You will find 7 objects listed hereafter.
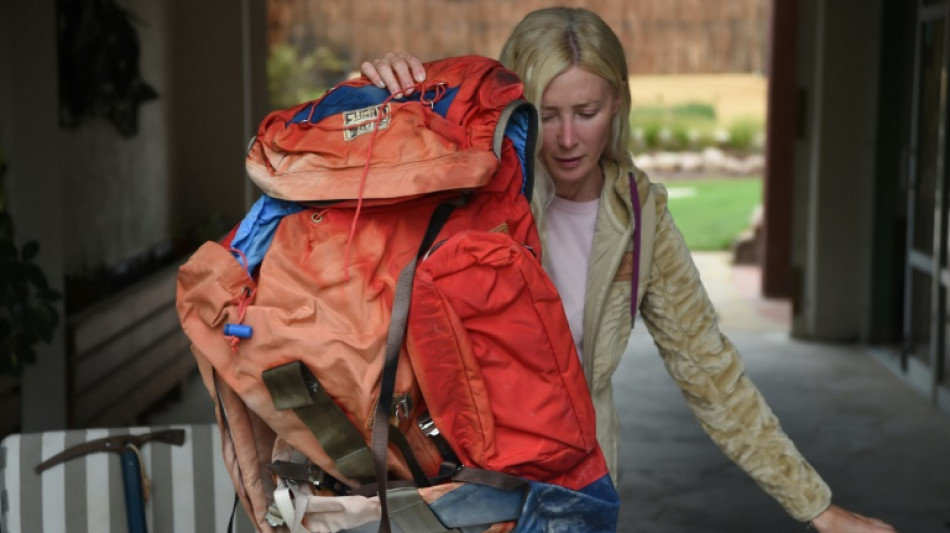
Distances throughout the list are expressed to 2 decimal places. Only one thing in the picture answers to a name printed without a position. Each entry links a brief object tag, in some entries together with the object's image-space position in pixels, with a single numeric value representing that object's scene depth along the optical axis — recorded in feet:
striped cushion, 15.28
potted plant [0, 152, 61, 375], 25.70
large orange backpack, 9.54
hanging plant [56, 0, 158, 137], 37.42
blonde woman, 12.67
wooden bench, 31.40
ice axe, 15.25
